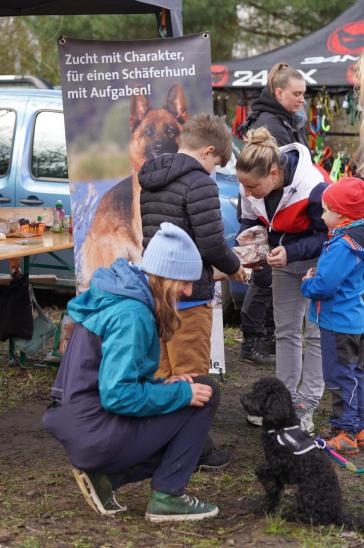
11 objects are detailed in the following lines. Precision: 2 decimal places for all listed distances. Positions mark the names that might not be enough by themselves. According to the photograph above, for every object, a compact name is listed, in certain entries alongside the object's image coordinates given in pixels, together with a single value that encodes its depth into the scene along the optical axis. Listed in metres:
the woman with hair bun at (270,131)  6.39
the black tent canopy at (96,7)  5.57
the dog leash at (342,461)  4.60
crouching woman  3.52
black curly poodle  3.74
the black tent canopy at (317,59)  10.35
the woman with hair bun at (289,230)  4.69
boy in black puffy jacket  4.45
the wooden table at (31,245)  5.59
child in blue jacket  4.52
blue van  8.22
